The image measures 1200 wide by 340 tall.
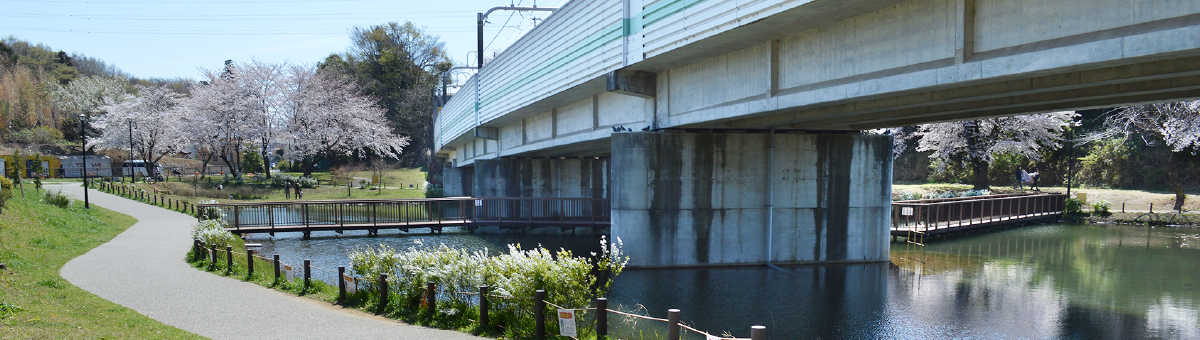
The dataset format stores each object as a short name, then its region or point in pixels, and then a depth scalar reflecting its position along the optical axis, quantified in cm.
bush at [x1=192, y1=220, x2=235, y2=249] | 1820
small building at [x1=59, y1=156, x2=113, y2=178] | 6919
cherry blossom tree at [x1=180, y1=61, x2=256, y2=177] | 5500
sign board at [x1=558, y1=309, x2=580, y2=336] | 925
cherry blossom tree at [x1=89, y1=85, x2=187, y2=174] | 6219
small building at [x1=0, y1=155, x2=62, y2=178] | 5144
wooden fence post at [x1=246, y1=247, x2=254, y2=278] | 1528
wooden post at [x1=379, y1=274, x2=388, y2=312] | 1199
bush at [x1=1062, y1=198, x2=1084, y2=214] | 3738
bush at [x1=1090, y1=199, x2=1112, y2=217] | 3622
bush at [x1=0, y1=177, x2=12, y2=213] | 2094
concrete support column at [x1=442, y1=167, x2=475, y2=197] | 5600
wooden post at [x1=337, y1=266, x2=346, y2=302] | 1285
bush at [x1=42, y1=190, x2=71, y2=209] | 2891
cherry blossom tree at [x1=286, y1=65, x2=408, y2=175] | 5656
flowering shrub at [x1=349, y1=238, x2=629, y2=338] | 1018
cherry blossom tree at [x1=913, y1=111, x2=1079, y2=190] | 4084
